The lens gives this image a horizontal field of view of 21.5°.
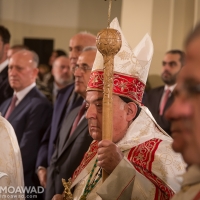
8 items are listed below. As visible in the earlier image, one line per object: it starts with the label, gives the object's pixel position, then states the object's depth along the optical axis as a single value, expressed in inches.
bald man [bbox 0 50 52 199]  193.2
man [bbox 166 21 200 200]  57.6
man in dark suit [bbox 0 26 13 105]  239.3
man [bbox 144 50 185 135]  256.9
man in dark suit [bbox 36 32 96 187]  190.1
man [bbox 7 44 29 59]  277.6
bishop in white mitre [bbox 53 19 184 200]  100.8
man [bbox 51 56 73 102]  299.2
